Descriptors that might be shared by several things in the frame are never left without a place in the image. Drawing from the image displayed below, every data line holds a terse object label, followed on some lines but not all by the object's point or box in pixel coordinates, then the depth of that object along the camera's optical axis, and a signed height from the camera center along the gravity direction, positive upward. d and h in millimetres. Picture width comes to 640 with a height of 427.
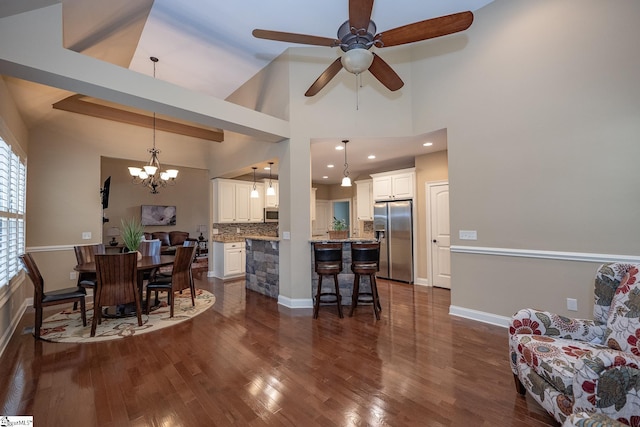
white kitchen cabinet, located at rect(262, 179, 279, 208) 7579 +651
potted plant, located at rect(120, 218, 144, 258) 4039 -238
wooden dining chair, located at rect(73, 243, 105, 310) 3775 -523
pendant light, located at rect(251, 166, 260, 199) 6260 +625
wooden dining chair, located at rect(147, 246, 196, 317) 3828 -845
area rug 3150 -1306
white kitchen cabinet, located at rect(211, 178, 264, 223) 6543 +487
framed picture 8797 +254
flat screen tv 5250 +595
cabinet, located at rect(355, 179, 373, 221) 6887 +503
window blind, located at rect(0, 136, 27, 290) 2916 +158
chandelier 4546 +861
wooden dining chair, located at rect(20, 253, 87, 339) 3091 -860
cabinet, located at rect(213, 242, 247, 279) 6168 -881
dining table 3586 -594
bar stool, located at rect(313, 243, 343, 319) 3713 -587
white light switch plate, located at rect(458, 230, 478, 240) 3543 -218
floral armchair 1279 -839
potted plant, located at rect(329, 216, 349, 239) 4340 -180
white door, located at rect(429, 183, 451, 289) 5184 -326
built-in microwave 7562 +179
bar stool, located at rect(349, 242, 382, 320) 3702 -619
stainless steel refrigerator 5645 -388
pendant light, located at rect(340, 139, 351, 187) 4758 +686
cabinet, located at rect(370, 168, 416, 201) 5652 +748
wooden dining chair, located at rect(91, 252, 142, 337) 3160 -710
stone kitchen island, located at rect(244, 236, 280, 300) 4604 -797
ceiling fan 2162 +1603
